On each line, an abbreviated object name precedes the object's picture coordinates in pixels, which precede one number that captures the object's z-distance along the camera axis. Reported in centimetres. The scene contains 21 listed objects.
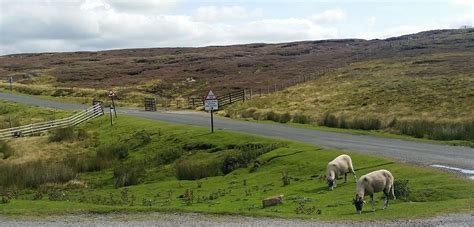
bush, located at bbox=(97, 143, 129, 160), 3572
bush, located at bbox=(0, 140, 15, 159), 3825
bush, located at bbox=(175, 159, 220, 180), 2747
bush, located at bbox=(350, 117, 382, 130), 3769
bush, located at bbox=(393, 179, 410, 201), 1711
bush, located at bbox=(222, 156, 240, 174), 2792
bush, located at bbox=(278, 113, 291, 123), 4531
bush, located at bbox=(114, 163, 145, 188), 2808
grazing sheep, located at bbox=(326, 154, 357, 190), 1984
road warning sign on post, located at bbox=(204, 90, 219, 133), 3512
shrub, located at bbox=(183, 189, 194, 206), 1966
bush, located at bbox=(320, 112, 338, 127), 4051
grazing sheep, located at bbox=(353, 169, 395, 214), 1595
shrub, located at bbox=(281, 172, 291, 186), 2172
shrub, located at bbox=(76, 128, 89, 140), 4504
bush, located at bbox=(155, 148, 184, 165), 3288
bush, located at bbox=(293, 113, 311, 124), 4422
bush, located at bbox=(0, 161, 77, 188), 2803
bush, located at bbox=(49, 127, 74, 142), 4393
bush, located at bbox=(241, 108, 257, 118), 5200
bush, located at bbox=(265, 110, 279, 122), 4690
